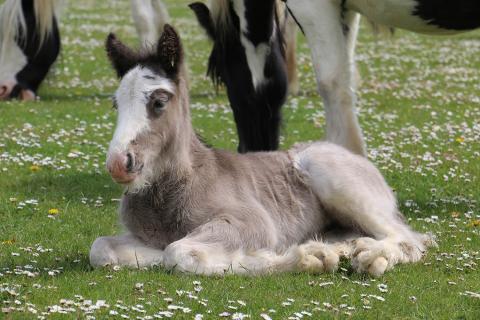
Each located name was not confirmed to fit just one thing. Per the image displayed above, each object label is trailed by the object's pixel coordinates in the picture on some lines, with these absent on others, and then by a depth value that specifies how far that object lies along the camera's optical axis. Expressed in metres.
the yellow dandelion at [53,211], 15.20
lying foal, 11.39
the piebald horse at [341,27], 15.77
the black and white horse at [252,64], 17.52
